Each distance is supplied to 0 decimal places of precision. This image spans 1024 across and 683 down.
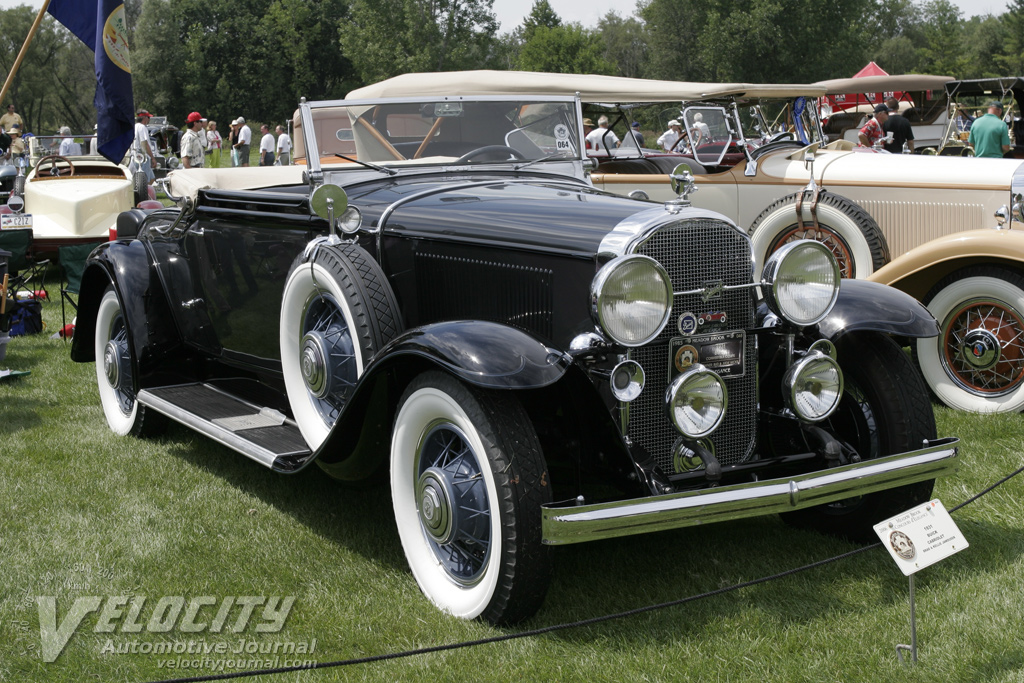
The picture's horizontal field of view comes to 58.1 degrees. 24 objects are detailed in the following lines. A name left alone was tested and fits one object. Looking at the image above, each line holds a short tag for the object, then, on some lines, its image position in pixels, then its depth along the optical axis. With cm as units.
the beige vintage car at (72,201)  1027
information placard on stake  262
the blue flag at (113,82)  635
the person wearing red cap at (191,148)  1720
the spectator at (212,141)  2213
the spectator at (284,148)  2436
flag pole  600
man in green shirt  1161
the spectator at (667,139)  1672
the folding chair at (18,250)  830
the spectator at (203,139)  2224
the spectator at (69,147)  1883
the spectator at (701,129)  912
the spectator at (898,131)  1340
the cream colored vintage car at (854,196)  513
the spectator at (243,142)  2167
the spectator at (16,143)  1747
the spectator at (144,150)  1359
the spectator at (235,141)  2228
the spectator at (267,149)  2398
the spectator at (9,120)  1822
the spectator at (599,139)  1025
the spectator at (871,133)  1350
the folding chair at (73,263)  852
